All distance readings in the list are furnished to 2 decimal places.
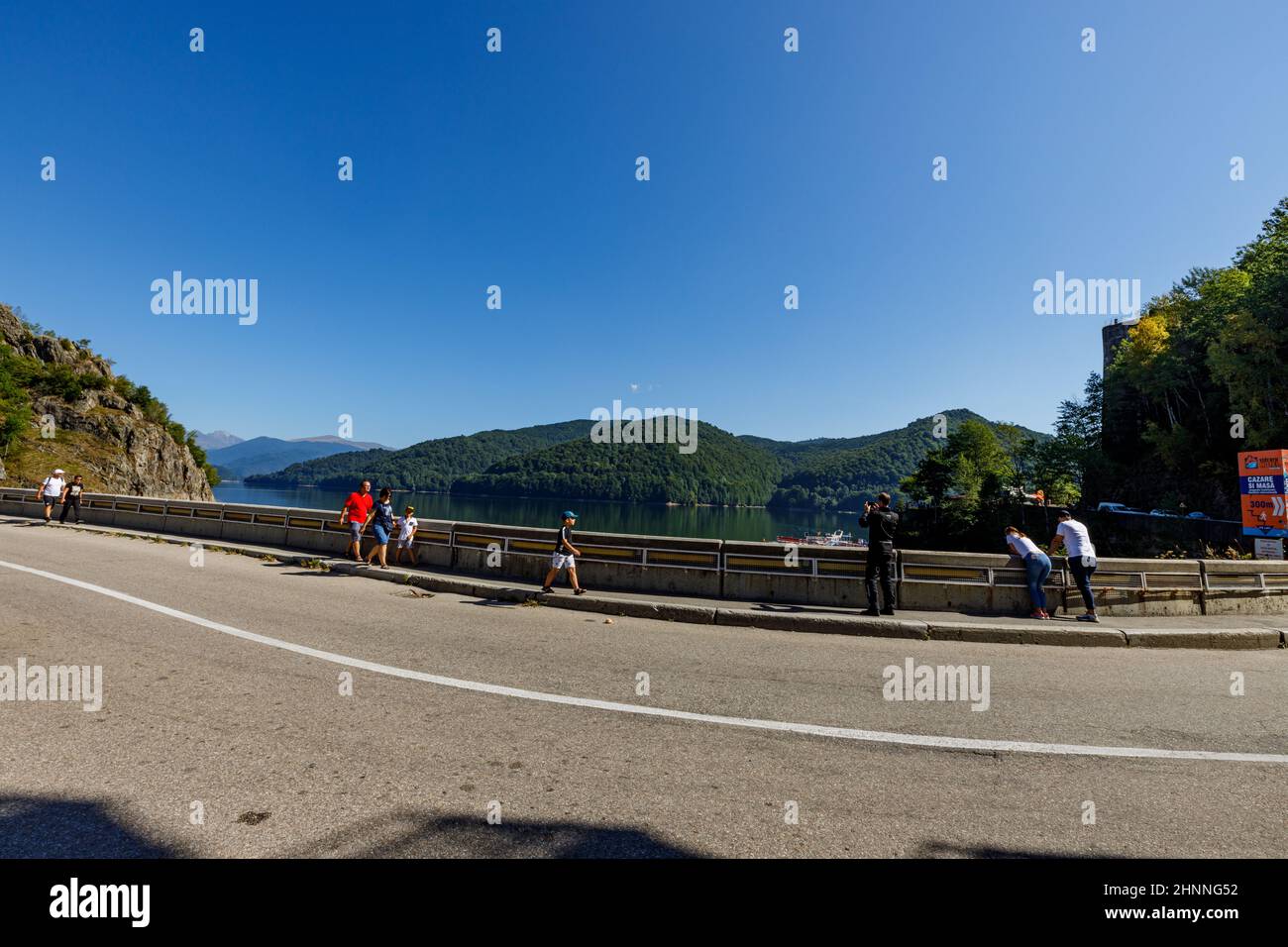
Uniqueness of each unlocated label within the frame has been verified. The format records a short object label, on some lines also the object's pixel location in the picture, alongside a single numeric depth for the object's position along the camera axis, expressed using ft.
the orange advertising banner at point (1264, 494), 44.27
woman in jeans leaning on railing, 29.73
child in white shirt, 41.60
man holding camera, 29.04
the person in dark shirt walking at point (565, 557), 32.24
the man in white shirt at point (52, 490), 64.34
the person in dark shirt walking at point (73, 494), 66.23
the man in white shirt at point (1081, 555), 28.89
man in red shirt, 41.98
